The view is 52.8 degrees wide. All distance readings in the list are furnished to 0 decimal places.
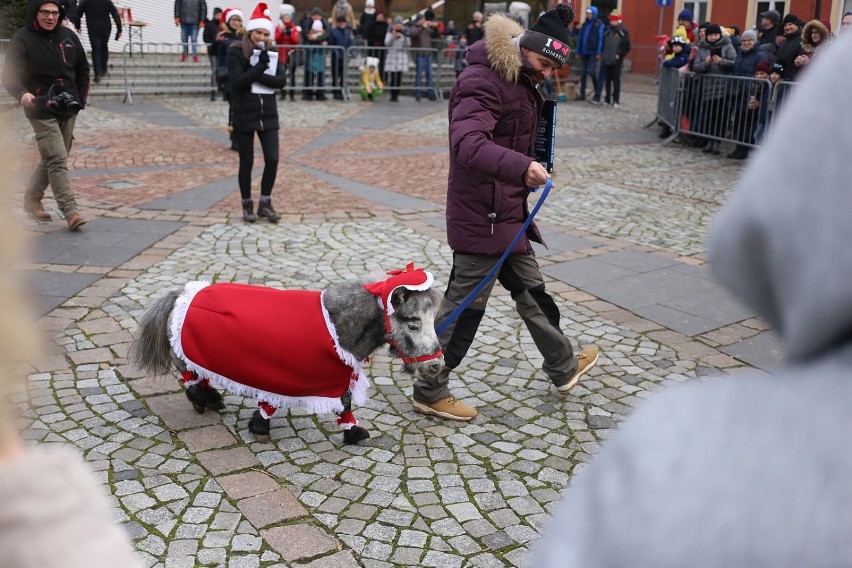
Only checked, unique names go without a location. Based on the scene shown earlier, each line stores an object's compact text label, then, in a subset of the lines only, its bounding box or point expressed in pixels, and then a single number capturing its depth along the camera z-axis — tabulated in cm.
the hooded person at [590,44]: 2133
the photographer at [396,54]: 2134
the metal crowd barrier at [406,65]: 2142
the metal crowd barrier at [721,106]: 1333
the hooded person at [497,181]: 441
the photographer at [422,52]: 2189
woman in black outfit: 864
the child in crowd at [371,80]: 2102
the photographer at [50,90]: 811
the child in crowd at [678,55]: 1614
